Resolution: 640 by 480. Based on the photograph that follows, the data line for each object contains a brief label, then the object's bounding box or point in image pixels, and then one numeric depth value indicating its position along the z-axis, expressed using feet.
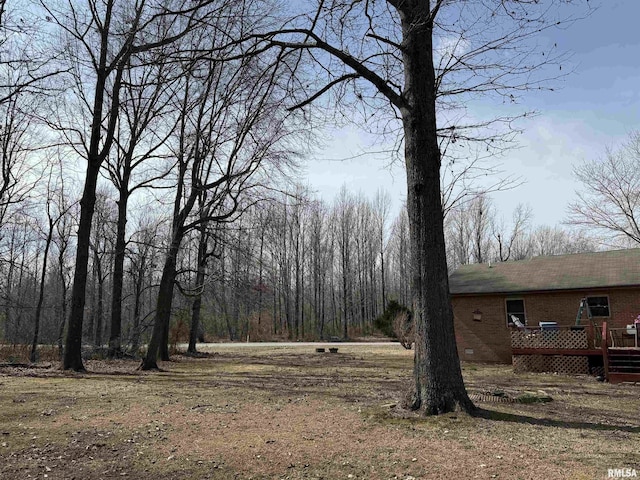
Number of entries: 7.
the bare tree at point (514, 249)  149.07
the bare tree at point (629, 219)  94.17
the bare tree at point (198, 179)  49.34
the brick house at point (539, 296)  52.75
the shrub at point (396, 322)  79.51
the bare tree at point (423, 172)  21.40
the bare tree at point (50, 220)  88.43
